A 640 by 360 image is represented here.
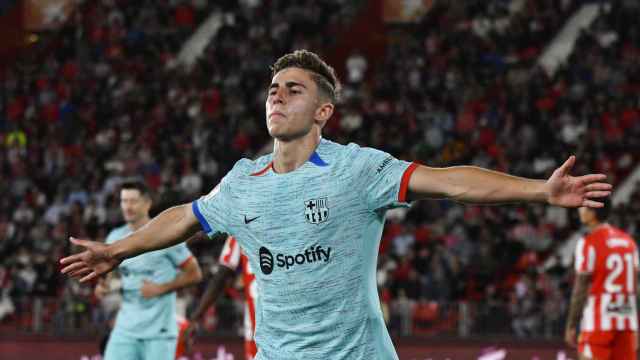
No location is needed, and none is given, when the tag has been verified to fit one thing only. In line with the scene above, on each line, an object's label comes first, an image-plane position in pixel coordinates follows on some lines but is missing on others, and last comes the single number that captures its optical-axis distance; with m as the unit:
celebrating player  8.82
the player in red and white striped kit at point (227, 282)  17.78
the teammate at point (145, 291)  16.77
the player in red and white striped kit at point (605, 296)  18.92
